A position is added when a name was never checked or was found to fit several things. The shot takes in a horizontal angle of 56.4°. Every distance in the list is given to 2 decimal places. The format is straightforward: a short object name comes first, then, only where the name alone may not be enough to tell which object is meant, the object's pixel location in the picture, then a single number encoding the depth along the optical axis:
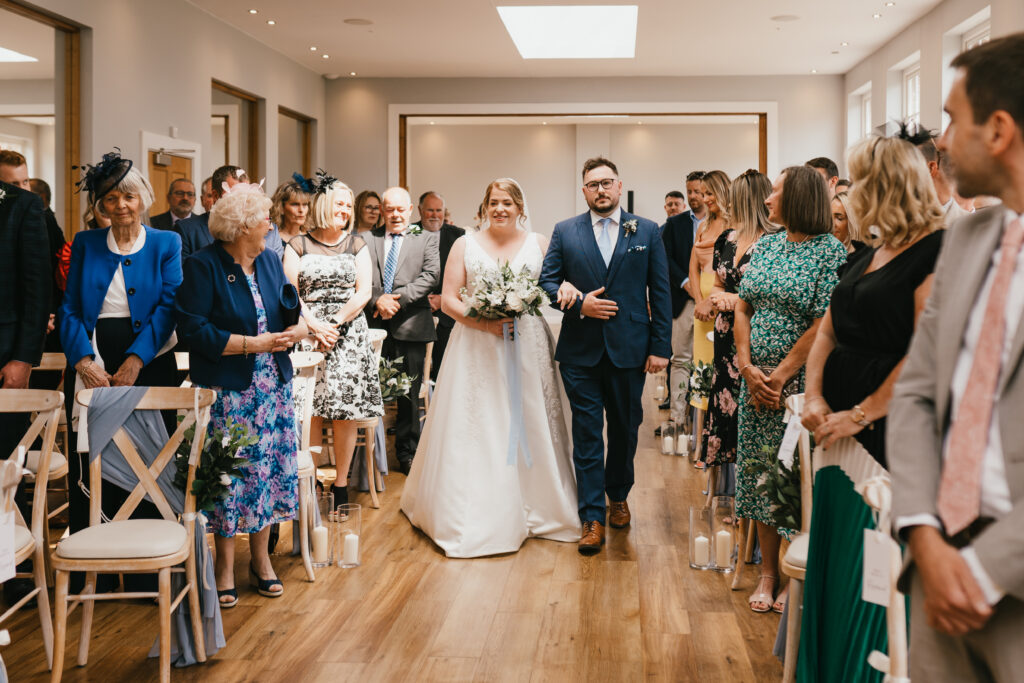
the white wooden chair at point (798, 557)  2.89
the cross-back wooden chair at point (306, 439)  4.25
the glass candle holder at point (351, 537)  4.38
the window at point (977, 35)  9.06
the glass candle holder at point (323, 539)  4.42
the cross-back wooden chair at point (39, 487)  3.16
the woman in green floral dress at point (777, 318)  3.57
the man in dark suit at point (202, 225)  5.96
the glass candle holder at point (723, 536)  4.31
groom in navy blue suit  4.67
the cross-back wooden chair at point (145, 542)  2.96
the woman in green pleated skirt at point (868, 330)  2.54
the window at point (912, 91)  11.34
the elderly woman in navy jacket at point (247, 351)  3.71
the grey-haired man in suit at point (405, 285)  6.32
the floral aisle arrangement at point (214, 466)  3.32
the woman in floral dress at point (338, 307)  5.16
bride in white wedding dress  4.62
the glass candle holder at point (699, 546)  4.36
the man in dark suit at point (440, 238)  6.79
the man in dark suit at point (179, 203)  6.55
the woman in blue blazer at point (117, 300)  3.80
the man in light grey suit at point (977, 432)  1.38
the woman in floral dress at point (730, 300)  4.58
